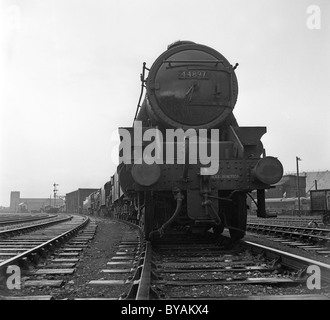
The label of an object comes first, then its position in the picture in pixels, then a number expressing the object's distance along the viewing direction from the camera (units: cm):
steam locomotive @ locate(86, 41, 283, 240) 526
